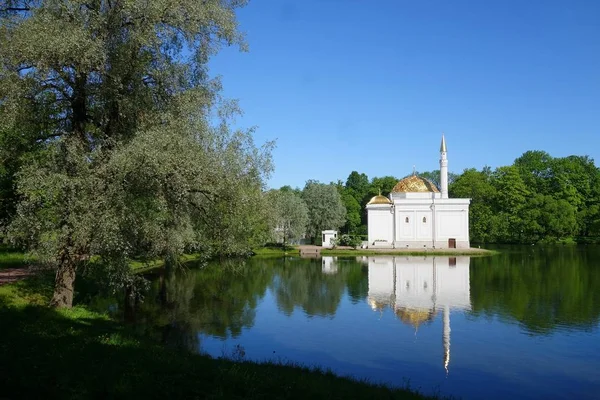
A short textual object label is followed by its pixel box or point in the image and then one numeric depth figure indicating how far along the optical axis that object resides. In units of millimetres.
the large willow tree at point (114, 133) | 12773
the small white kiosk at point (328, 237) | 65500
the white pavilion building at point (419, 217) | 61844
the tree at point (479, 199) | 74500
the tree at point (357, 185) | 100375
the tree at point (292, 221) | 61438
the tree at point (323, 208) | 72562
